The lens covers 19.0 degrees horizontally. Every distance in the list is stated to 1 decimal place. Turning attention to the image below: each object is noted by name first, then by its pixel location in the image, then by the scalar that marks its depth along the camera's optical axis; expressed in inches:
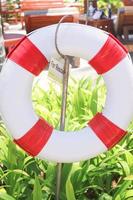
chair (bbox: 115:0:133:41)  263.6
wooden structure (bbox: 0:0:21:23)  463.8
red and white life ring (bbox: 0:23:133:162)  72.4
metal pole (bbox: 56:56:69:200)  77.7
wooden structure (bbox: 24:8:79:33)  244.1
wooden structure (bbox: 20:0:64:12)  378.9
